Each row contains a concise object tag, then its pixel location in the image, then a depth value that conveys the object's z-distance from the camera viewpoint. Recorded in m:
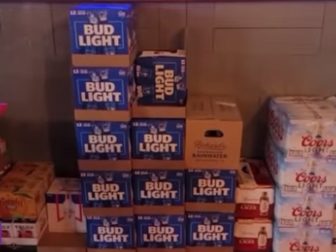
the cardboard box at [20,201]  1.98
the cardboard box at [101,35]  1.65
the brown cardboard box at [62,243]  2.04
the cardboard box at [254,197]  2.00
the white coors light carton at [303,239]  1.98
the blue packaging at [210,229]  1.97
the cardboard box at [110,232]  1.96
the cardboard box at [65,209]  2.09
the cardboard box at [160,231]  1.96
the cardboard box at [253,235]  2.04
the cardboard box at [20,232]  2.01
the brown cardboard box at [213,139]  1.86
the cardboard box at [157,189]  1.89
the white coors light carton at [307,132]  1.82
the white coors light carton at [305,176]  1.88
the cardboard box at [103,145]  1.80
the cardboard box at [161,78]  1.76
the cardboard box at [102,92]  1.73
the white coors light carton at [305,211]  1.94
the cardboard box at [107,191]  1.88
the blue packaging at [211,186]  1.91
